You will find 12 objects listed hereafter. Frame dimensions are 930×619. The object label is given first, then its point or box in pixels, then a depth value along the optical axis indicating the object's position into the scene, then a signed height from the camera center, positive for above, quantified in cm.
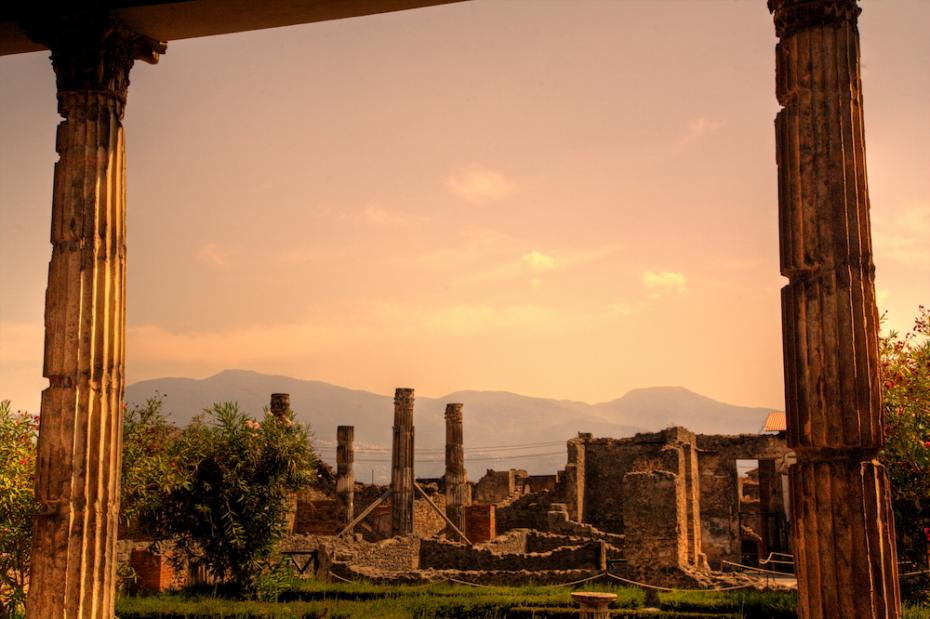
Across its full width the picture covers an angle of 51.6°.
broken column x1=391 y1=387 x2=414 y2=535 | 2686 -28
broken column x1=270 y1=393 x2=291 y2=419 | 2223 +124
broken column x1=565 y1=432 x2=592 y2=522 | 3028 -85
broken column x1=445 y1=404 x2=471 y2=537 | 2880 -50
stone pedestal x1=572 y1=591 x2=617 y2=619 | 1093 -169
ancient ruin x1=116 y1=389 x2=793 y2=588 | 1673 -173
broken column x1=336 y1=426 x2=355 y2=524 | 2930 -46
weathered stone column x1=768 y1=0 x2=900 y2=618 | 536 +73
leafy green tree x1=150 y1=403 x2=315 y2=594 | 1625 -62
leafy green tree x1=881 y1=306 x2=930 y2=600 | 1019 +17
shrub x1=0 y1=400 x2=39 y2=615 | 1048 -52
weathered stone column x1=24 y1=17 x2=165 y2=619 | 650 +90
